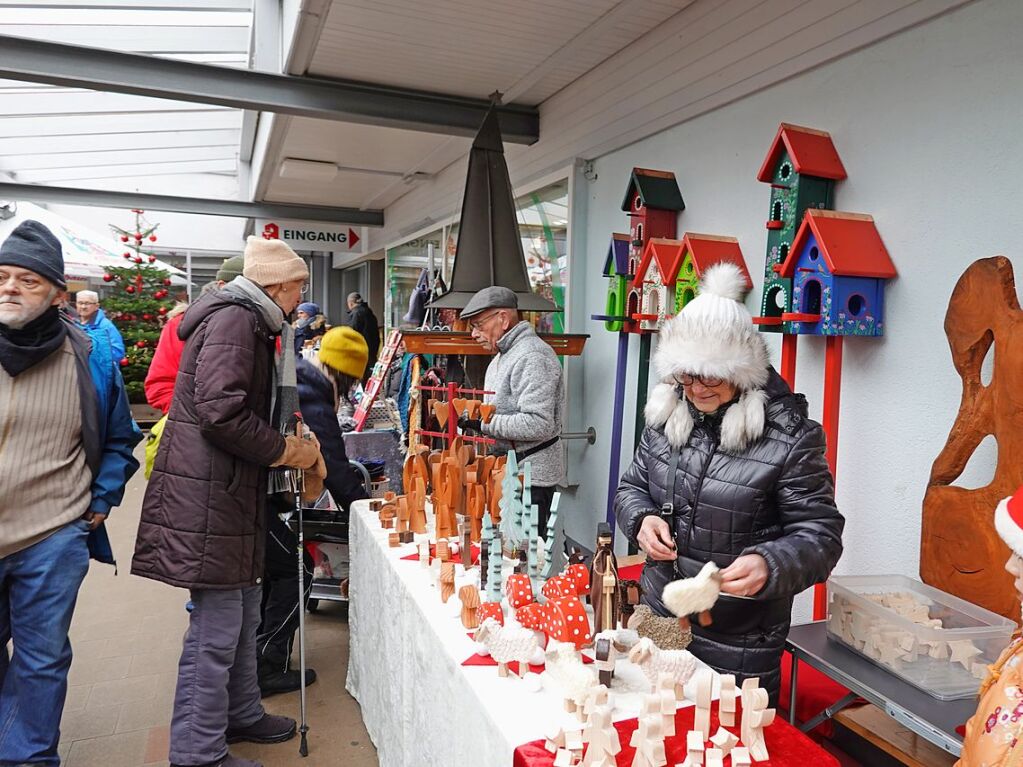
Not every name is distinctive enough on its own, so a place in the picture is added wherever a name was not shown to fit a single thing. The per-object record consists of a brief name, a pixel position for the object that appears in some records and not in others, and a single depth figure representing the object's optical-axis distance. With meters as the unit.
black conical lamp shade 3.99
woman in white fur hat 1.62
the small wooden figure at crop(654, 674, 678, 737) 1.20
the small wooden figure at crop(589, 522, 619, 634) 1.58
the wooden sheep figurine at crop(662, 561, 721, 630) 1.29
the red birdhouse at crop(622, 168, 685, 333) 3.34
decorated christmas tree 10.49
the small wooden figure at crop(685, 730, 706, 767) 1.12
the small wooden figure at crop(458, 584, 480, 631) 1.70
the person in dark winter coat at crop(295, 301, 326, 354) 7.07
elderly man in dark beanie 2.14
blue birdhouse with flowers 2.26
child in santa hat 0.99
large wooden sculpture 1.74
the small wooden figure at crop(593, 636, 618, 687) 1.39
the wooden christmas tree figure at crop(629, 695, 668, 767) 1.13
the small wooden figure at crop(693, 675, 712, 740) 1.21
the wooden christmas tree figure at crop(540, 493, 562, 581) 1.92
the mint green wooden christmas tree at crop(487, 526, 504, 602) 1.81
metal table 1.41
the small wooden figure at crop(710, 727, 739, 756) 1.14
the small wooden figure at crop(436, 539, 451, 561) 2.05
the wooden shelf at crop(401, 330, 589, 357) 3.60
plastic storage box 1.54
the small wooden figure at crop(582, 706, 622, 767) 1.13
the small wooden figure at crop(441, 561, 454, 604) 1.87
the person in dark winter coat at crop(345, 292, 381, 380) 8.23
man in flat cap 2.96
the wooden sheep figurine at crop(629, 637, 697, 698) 1.39
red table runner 1.18
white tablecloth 1.36
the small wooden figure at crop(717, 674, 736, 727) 1.23
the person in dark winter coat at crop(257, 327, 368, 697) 2.94
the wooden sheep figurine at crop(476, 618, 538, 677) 1.48
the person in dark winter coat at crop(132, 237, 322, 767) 2.19
